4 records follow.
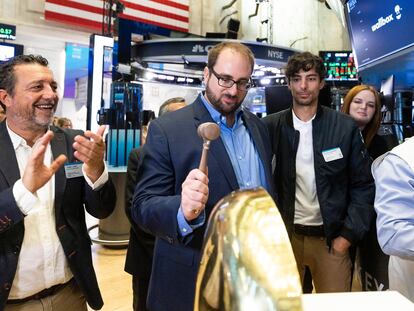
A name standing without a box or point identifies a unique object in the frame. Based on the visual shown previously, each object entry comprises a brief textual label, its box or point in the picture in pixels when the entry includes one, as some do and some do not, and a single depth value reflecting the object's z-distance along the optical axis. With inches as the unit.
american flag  317.4
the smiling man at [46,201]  54.9
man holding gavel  55.8
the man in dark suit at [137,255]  89.7
